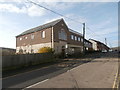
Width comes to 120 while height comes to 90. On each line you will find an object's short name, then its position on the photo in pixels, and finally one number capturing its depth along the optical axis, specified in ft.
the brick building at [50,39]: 65.95
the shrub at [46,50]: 57.17
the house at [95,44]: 176.67
